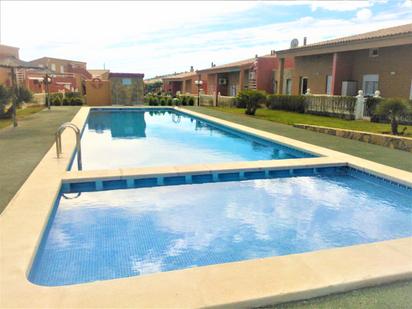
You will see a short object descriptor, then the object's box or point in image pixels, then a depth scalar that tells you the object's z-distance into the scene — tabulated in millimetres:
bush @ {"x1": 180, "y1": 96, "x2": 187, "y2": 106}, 33272
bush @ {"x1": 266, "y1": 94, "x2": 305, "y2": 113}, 23014
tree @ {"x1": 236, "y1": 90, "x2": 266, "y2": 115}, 22062
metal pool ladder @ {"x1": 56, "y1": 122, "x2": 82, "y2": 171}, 8956
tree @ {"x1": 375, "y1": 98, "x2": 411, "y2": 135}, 13188
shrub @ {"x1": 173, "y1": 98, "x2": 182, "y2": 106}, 32781
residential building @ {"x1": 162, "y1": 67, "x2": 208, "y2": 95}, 47638
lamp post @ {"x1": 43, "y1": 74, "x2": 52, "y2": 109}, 26170
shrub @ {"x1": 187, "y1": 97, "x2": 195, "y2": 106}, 33597
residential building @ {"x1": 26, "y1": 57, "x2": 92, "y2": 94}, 43062
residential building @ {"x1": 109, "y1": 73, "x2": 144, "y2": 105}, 32000
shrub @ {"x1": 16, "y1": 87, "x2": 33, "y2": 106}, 20438
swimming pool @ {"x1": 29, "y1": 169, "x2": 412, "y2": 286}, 4812
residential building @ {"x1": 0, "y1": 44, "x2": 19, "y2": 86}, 31609
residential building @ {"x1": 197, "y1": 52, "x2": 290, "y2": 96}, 32469
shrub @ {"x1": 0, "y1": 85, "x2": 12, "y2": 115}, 17234
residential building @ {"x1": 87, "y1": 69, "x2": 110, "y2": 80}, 80594
